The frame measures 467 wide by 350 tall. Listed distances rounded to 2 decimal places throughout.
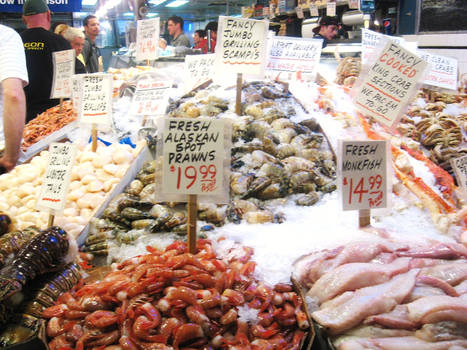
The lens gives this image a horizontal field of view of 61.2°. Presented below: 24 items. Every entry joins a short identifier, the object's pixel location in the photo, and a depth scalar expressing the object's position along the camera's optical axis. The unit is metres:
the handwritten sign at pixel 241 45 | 3.15
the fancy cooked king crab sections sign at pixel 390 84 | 2.45
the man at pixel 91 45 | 6.76
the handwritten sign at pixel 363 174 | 1.91
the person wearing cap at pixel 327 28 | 6.88
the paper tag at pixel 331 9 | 8.76
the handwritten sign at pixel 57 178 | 2.24
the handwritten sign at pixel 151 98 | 3.42
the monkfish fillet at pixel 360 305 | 1.44
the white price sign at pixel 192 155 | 1.72
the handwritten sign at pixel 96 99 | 3.20
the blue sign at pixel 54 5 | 8.30
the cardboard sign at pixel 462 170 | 2.51
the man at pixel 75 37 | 5.91
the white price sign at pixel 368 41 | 3.60
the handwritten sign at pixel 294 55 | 3.76
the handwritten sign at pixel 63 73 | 3.92
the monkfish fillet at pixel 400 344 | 1.31
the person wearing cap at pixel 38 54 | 4.77
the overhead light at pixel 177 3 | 15.56
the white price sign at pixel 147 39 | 4.55
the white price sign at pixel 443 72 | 3.80
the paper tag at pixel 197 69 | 3.83
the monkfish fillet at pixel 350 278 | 1.60
